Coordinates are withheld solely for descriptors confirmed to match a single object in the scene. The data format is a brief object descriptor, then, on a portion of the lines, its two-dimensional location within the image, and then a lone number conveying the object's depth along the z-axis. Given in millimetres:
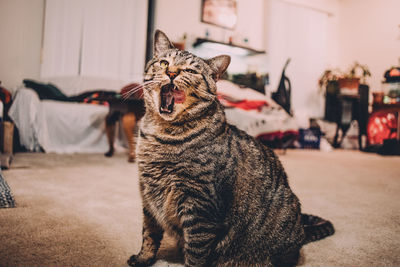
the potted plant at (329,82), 5113
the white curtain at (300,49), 5520
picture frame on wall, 4914
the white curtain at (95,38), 3920
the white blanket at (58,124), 2924
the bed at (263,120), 3367
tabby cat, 721
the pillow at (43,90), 3172
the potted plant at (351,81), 4770
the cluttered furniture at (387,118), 4074
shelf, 4535
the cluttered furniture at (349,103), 4812
